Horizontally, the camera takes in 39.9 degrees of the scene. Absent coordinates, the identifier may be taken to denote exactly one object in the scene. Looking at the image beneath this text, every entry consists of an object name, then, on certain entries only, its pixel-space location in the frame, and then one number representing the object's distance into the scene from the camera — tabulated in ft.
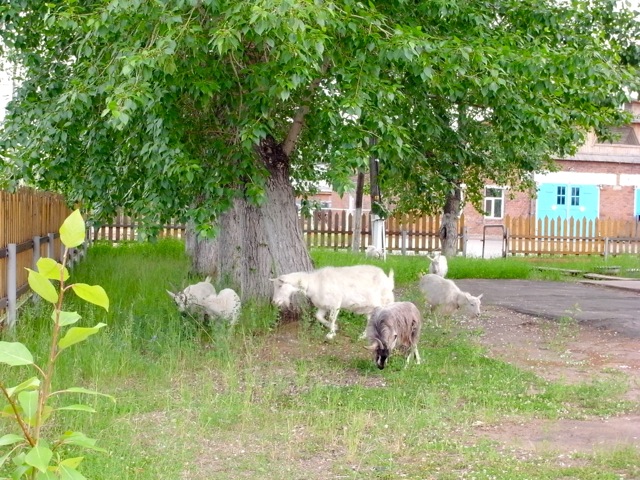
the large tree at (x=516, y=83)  30.68
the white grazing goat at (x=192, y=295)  35.12
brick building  134.10
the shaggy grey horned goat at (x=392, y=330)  27.78
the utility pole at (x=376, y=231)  73.94
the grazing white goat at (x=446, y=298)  38.73
